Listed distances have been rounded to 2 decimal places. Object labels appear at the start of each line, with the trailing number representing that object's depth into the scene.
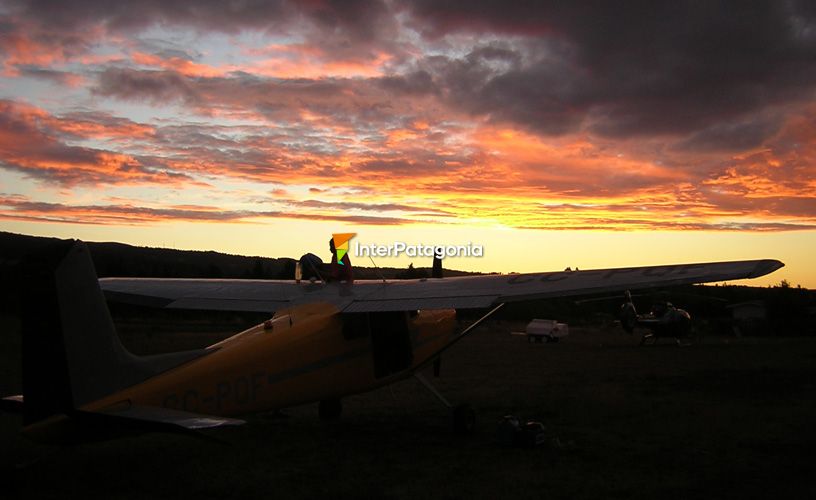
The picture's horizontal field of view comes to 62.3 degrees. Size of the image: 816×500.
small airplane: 6.37
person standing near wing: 11.27
